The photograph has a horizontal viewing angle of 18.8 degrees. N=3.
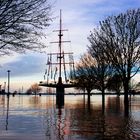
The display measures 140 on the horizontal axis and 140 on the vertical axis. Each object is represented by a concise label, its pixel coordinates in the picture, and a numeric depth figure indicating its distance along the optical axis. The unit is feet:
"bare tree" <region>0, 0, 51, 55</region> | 55.26
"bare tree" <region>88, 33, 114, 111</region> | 139.15
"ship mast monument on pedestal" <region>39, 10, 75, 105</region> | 256.11
